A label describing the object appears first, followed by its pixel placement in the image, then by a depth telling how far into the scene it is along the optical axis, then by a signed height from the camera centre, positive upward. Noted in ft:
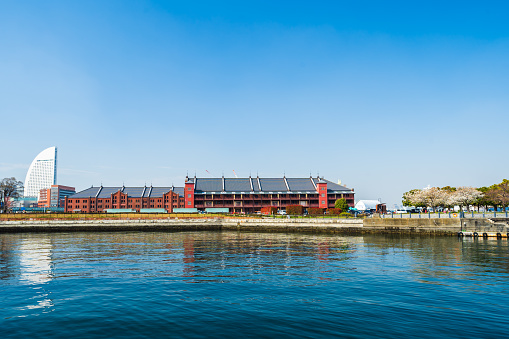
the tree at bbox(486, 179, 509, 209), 289.74 -1.04
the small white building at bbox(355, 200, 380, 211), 589.73 -18.65
